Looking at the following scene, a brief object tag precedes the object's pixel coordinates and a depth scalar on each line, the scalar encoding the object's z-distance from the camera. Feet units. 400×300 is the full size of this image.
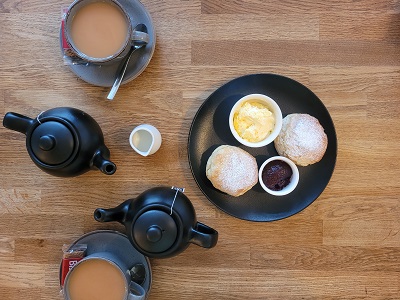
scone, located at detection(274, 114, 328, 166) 3.85
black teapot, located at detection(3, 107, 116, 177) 3.48
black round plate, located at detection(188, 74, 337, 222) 4.02
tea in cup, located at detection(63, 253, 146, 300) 3.79
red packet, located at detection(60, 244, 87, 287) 4.05
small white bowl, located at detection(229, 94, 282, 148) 3.84
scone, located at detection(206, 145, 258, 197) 3.86
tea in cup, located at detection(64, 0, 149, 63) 3.73
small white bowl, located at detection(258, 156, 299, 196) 3.87
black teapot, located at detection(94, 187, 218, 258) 3.41
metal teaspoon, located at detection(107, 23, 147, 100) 3.90
